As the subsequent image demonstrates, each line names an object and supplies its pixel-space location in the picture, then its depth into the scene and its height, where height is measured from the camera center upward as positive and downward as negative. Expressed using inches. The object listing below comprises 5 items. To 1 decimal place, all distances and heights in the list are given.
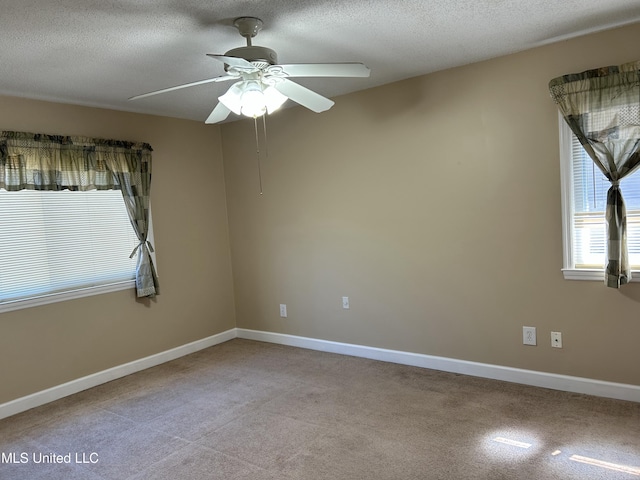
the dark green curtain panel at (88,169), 131.4 +17.2
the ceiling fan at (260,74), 88.6 +27.6
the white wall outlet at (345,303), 163.0 -34.0
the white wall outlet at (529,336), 126.6 -38.8
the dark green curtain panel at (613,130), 106.8 +14.4
